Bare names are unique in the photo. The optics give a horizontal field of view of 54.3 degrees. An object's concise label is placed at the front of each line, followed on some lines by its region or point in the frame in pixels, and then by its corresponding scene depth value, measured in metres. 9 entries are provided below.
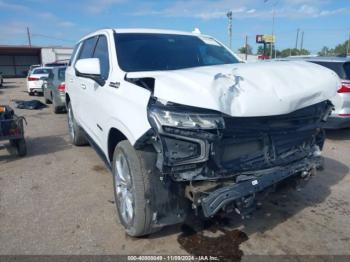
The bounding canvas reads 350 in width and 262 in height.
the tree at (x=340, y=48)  72.57
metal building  43.97
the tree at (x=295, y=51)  61.77
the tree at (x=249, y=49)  71.88
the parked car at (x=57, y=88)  10.84
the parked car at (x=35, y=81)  17.92
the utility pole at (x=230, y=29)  35.09
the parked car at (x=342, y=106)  7.04
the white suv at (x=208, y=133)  2.61
